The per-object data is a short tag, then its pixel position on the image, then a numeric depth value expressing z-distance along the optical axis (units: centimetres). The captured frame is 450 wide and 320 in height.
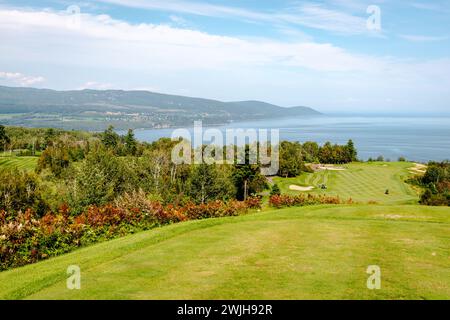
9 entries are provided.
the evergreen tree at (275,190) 5966
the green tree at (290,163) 8625
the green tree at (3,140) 10838
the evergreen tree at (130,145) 10644
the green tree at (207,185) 5912
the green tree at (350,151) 11542
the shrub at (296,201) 2181
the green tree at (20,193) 4388
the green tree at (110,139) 11506
